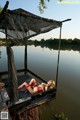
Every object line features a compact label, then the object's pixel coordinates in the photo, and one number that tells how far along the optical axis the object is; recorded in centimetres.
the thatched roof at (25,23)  221
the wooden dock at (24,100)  227
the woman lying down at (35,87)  295
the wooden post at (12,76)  224
